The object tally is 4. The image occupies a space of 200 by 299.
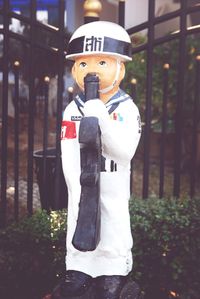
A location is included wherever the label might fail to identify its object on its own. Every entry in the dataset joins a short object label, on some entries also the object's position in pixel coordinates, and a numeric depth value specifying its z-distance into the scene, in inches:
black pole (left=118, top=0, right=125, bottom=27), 117.6
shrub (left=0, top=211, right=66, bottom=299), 111.0
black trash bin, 127.8
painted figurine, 78.5
